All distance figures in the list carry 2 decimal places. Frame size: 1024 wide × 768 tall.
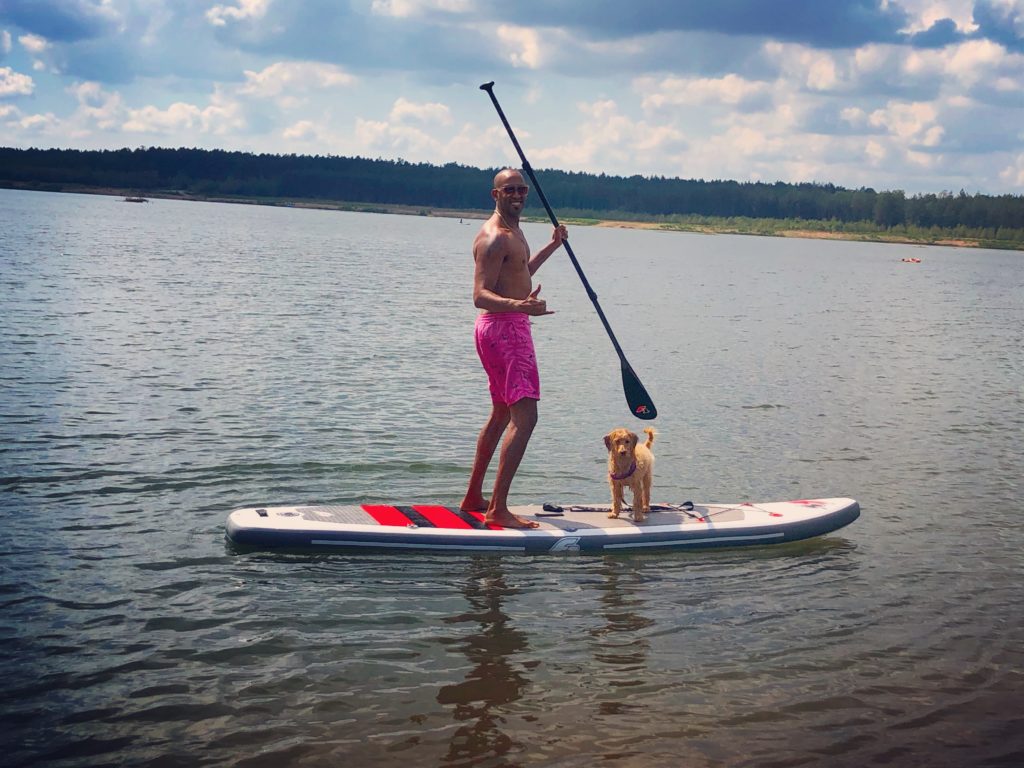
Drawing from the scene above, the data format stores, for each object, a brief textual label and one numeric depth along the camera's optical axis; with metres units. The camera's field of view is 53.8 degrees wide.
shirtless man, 8.48
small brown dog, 9.19
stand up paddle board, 8.75
